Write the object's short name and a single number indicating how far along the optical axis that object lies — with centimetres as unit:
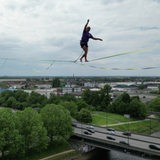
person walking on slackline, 799
